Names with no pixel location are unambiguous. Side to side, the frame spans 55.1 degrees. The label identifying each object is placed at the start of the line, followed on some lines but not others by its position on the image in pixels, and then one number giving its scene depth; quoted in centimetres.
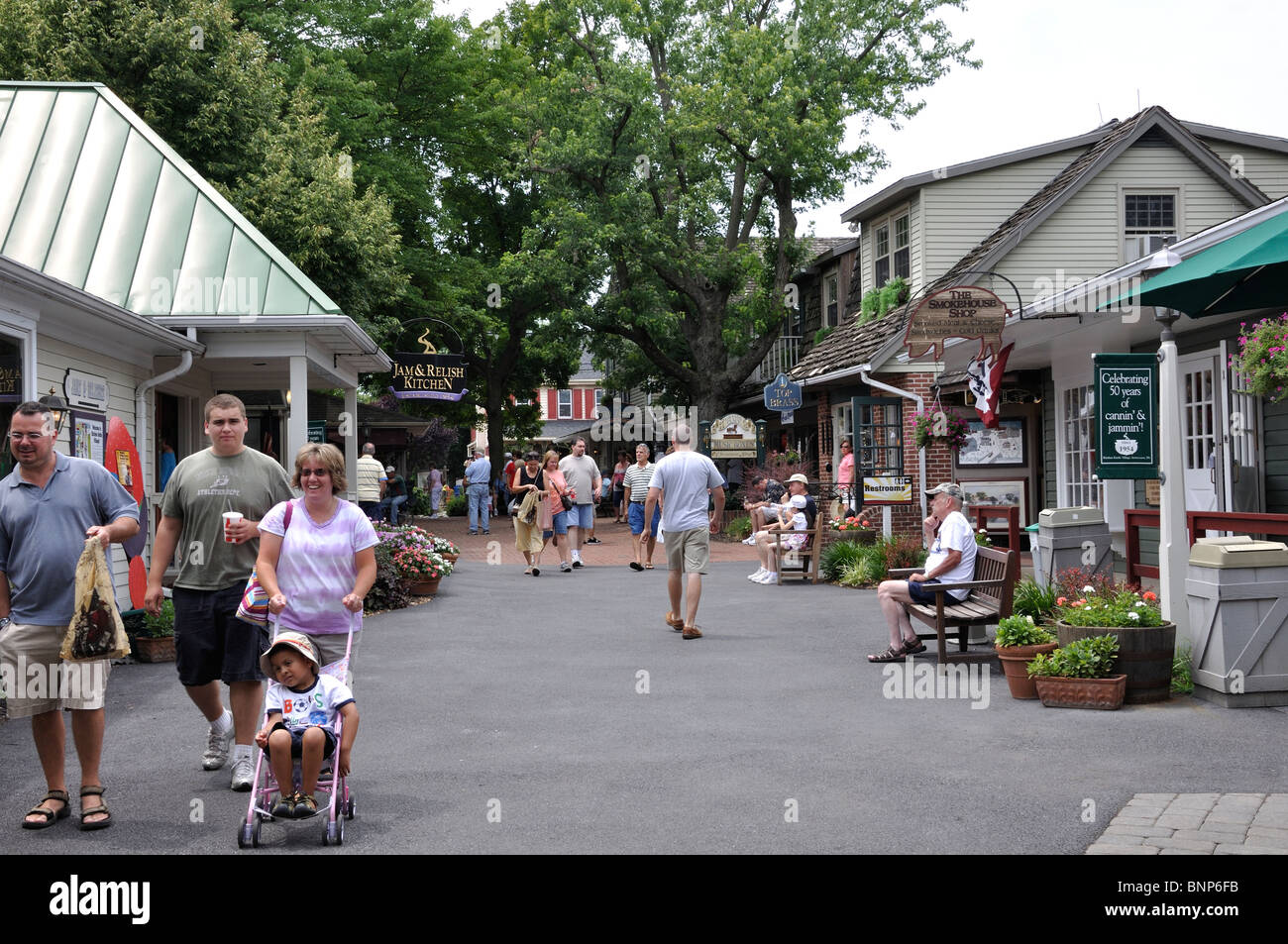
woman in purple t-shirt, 560
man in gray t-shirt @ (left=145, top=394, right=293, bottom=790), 611
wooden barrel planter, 781
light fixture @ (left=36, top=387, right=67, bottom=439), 583
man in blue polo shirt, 557
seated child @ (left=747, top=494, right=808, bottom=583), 1666
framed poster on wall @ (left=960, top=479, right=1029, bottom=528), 2039
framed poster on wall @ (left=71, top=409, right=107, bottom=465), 1101
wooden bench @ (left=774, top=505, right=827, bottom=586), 1670
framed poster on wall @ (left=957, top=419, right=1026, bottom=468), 2052
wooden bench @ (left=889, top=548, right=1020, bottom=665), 916
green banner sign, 871
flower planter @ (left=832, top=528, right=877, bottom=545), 1830
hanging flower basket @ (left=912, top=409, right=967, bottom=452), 1762
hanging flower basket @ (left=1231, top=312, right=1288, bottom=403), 967
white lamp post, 838
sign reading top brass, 2530
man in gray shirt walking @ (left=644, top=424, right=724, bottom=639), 1182
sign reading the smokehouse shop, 1412
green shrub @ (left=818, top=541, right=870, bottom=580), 1681
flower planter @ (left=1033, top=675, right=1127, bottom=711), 770
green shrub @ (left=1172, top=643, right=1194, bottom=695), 805
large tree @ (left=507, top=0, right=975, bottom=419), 2888
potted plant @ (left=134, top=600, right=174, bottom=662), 1037
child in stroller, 521
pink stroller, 515
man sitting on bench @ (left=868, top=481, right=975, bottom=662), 959
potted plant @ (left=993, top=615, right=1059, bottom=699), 826
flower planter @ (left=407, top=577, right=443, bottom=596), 1502
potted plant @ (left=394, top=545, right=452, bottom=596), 1484
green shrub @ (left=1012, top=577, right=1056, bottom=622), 915
